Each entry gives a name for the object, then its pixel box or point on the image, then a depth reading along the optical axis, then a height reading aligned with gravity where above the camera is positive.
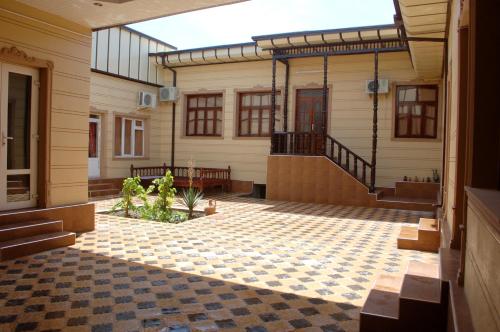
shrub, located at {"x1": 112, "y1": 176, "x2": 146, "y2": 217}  7.70 -0.66
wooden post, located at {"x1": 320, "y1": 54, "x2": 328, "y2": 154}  10.45 +1.61
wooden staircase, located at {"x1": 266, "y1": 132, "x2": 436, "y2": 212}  10.10 -0.36
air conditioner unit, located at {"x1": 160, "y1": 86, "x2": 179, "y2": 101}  13.63 +2.18
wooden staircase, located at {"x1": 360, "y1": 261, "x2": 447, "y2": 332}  2.71 -1.00
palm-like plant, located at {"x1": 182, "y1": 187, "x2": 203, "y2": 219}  8.09 -0.81
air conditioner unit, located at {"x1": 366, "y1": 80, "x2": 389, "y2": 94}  10.80 +2.05
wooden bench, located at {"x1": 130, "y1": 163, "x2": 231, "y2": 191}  11.67 -0.49
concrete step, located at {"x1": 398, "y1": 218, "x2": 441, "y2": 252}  5.52 -1.01
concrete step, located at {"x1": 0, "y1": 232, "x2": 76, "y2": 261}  4.59 -1.05
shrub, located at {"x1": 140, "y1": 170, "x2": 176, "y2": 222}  7.75 -0.84
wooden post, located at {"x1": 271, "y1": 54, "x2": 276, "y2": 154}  11.13 +1.61
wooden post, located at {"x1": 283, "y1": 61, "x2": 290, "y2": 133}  11.30 +1.70
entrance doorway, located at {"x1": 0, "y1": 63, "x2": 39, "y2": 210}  5.20 +0.25
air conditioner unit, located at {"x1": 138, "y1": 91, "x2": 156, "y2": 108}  13.05 +1.88
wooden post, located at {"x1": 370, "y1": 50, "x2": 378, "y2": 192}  10.06 +0.71
